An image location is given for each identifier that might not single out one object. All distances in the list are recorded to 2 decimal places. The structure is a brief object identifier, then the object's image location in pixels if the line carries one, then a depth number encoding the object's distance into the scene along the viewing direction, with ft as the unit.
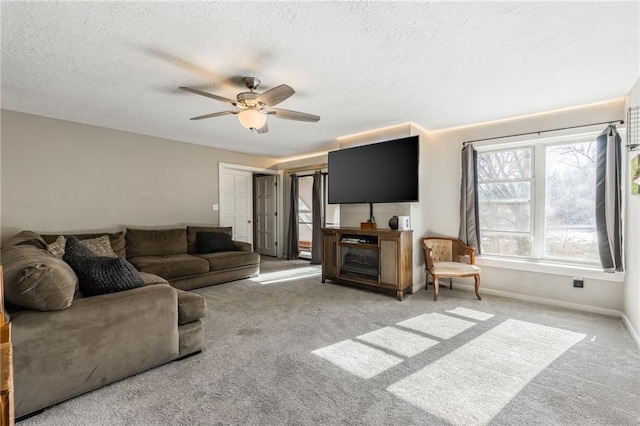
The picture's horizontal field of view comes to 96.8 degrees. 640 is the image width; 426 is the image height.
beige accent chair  12.01
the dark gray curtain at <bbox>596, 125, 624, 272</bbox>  10.03
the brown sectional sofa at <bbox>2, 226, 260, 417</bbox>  5.25
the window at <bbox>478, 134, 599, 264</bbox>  11.30
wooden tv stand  12.46
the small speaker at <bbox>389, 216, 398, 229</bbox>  12.89
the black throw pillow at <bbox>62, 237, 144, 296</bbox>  6.57
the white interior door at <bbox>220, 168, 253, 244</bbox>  19.56
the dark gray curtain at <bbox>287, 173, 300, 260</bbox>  21.77
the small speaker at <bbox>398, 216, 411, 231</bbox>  12.73
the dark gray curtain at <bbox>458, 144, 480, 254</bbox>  13.29
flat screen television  12.84
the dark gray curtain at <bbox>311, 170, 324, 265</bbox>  20.17
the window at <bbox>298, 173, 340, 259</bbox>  22.17
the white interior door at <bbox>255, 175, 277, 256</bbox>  23.16
